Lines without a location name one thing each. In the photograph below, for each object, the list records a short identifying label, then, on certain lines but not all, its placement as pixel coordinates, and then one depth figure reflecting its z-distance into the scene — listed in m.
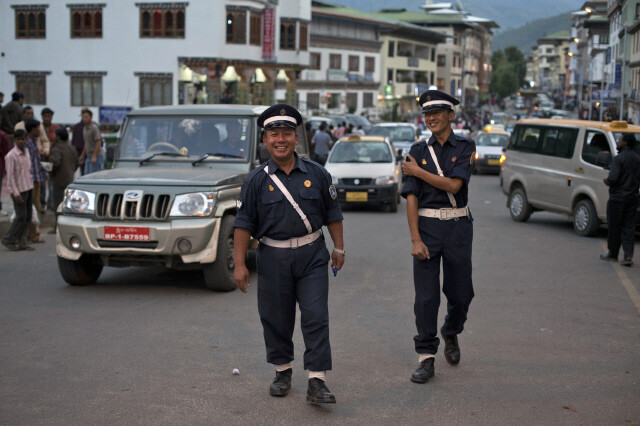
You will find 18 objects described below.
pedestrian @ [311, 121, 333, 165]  25.64
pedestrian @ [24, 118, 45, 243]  12.80
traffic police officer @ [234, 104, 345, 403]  5.59
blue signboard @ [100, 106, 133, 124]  24.53
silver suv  9.20
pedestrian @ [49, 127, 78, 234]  13.85
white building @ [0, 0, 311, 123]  45.72
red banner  49.06
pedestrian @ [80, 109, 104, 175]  17.06
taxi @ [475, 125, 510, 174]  31.20
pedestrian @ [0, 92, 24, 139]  19.09
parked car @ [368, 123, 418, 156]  30.12
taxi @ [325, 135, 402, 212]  18.86
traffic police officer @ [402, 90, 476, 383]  6.23
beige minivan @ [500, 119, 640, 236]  15.00
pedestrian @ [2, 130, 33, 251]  12.09
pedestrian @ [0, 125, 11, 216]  13.44
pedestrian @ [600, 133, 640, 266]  11.72
